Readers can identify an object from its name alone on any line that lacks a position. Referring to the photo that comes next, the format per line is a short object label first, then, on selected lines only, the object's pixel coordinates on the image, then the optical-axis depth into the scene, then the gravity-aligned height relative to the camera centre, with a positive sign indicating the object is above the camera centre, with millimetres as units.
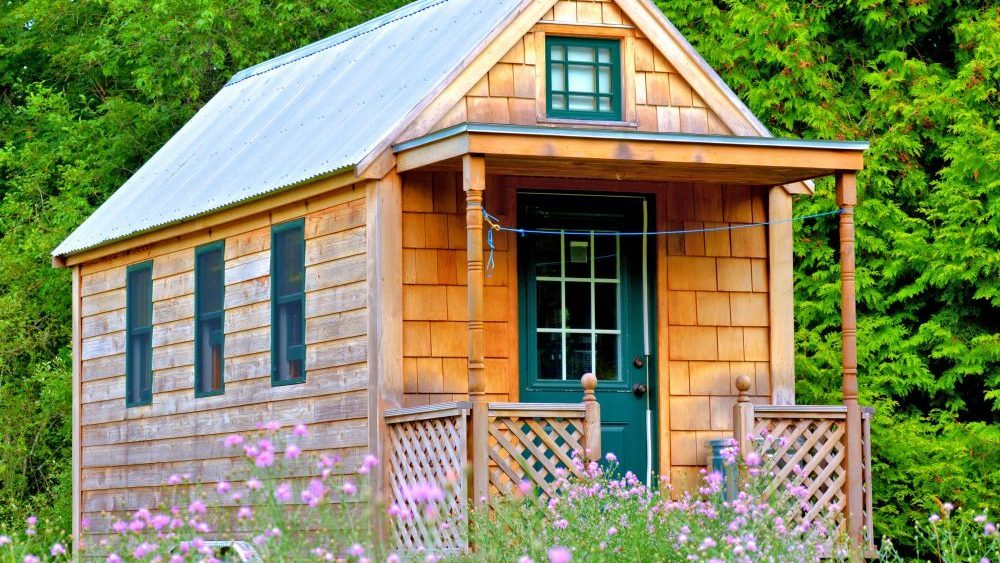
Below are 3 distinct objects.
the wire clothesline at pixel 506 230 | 12852 +1223
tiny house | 12484 +1057
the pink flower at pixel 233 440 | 6578 -209
